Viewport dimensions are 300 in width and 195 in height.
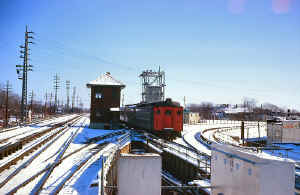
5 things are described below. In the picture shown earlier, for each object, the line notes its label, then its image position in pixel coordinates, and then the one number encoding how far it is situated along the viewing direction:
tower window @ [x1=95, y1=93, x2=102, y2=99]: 31.89
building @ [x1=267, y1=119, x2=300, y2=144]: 27.20
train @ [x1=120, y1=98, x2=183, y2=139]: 20.88
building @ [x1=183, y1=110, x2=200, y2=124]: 58.81
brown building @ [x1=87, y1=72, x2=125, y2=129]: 31.80
